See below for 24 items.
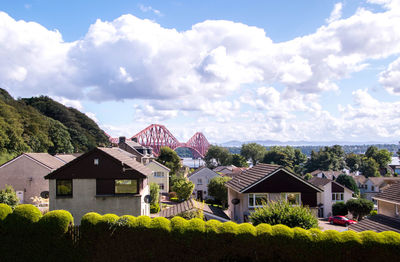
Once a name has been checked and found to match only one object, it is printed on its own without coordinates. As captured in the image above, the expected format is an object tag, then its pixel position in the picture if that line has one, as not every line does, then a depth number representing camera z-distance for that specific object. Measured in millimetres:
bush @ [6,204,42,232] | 12453
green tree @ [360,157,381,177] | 108944
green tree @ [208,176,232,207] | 47938
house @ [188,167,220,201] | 61031
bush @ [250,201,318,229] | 13539
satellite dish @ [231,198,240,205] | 23062
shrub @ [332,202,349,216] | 46312
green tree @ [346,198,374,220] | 43812
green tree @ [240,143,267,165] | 141838
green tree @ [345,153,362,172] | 122894
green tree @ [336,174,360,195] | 65600
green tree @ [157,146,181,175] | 71750
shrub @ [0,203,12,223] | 12586
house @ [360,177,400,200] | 75375
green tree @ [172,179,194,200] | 46562
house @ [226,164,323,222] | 22234
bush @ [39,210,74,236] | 12344
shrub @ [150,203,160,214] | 37338
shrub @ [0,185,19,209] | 28553
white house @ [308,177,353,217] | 49531
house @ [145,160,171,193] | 57625
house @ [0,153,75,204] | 36000
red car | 38766
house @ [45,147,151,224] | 22047
